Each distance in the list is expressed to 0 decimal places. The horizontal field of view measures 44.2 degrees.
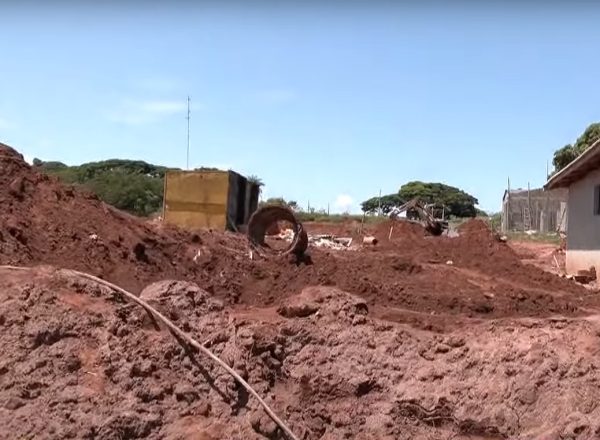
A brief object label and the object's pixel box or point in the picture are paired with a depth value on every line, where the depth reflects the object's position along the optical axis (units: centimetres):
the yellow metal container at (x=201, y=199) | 1841
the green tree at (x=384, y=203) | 6550
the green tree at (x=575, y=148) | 3527
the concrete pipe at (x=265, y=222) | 1485
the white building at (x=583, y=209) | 1709
